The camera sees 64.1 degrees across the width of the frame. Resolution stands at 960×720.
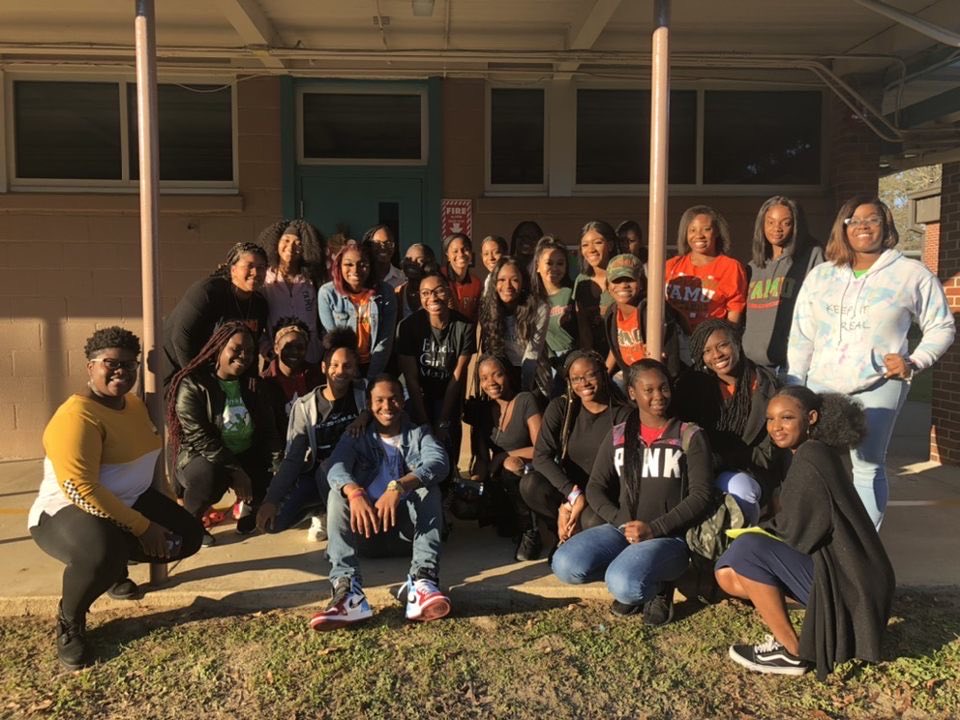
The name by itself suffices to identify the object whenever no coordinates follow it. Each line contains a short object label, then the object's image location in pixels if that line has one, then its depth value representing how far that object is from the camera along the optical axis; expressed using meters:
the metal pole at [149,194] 3.74
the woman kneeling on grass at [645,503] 3.44
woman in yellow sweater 3.19
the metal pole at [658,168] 3.93
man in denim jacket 3.44
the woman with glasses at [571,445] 3.89
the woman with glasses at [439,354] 4.57
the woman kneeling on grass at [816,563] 2.93
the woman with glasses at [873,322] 3.63
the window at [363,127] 6.69
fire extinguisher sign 6.65
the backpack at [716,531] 3.52
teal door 6.65
